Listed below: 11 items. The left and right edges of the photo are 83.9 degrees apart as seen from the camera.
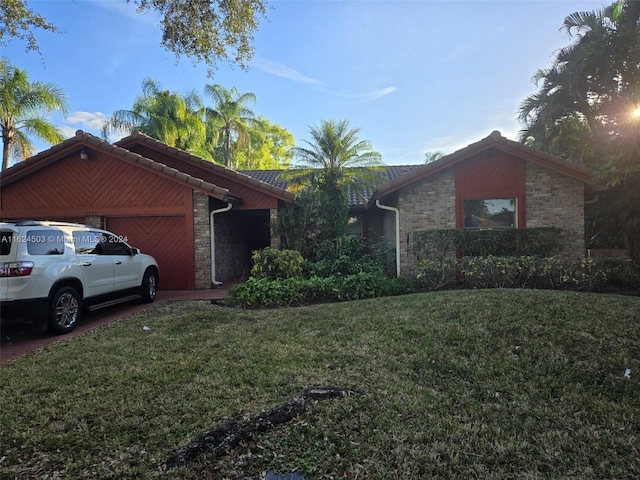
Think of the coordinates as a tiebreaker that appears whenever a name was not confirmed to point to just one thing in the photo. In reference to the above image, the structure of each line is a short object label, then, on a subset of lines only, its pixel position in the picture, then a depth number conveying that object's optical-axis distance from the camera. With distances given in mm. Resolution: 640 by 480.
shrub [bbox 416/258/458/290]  8984
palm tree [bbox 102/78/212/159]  24328
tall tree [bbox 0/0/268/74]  7051
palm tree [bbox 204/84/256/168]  29183
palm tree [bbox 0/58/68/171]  16766
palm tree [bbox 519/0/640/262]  9633
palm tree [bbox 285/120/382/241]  11554
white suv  5395
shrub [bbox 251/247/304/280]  9305
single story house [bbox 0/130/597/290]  10195
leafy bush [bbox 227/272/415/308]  8125
